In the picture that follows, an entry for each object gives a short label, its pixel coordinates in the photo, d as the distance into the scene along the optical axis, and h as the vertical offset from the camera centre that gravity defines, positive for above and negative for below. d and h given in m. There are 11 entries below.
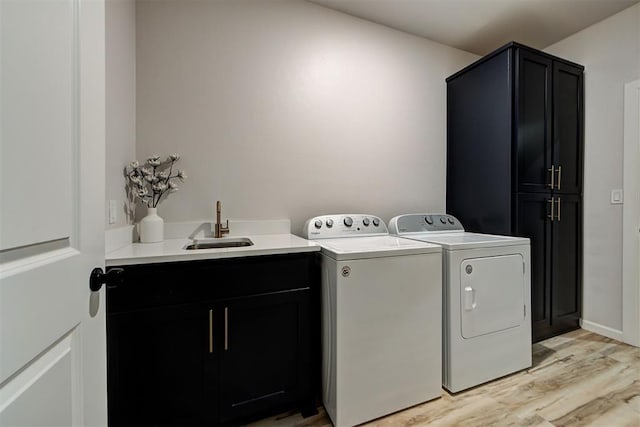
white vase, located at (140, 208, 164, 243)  1.60 -0.10
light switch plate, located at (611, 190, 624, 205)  2.25 +0.11
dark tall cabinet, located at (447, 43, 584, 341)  2.09 +0.39
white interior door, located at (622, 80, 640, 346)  2.16 -0.09
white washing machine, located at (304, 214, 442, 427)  1.41 -0.64
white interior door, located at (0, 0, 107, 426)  0.45 +0.00
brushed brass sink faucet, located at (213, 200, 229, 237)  1.78 -0.12
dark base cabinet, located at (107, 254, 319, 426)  1.17 -0.61
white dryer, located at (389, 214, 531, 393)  1.64 -0.62
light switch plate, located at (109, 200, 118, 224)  1.35 +0.00
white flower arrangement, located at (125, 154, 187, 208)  1.60 +0.18
